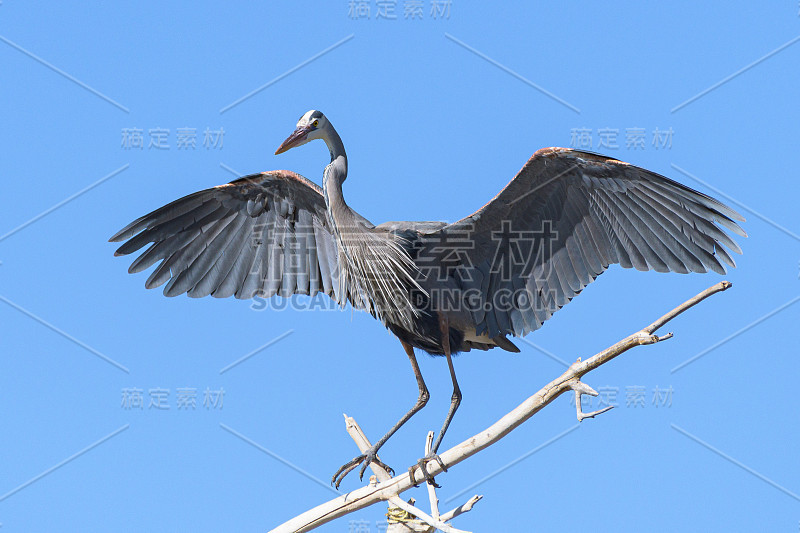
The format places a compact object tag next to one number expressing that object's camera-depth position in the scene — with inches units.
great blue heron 534.6
